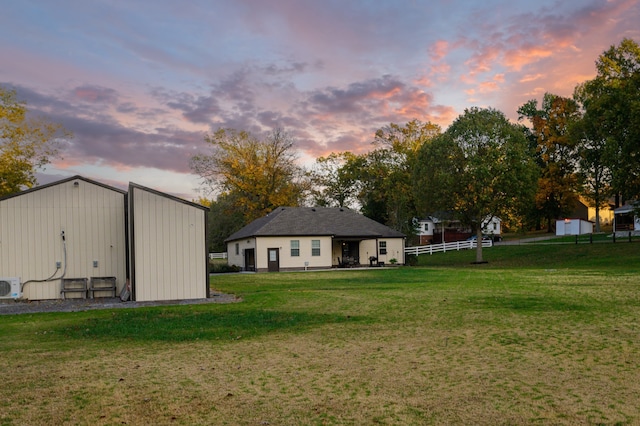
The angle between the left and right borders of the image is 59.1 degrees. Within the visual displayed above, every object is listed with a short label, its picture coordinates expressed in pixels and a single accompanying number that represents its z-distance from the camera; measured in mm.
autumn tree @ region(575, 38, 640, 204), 35656
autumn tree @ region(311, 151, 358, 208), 72312
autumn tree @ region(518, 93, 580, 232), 62562
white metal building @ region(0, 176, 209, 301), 19688
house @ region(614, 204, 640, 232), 57500
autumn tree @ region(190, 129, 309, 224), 59344
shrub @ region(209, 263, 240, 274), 45388
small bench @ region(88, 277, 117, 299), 20969
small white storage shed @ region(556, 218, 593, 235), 58625
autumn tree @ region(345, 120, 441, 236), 65062
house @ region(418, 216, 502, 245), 69750
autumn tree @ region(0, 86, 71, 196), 32406
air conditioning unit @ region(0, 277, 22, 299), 19688
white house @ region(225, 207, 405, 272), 44562
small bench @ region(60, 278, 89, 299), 20469
